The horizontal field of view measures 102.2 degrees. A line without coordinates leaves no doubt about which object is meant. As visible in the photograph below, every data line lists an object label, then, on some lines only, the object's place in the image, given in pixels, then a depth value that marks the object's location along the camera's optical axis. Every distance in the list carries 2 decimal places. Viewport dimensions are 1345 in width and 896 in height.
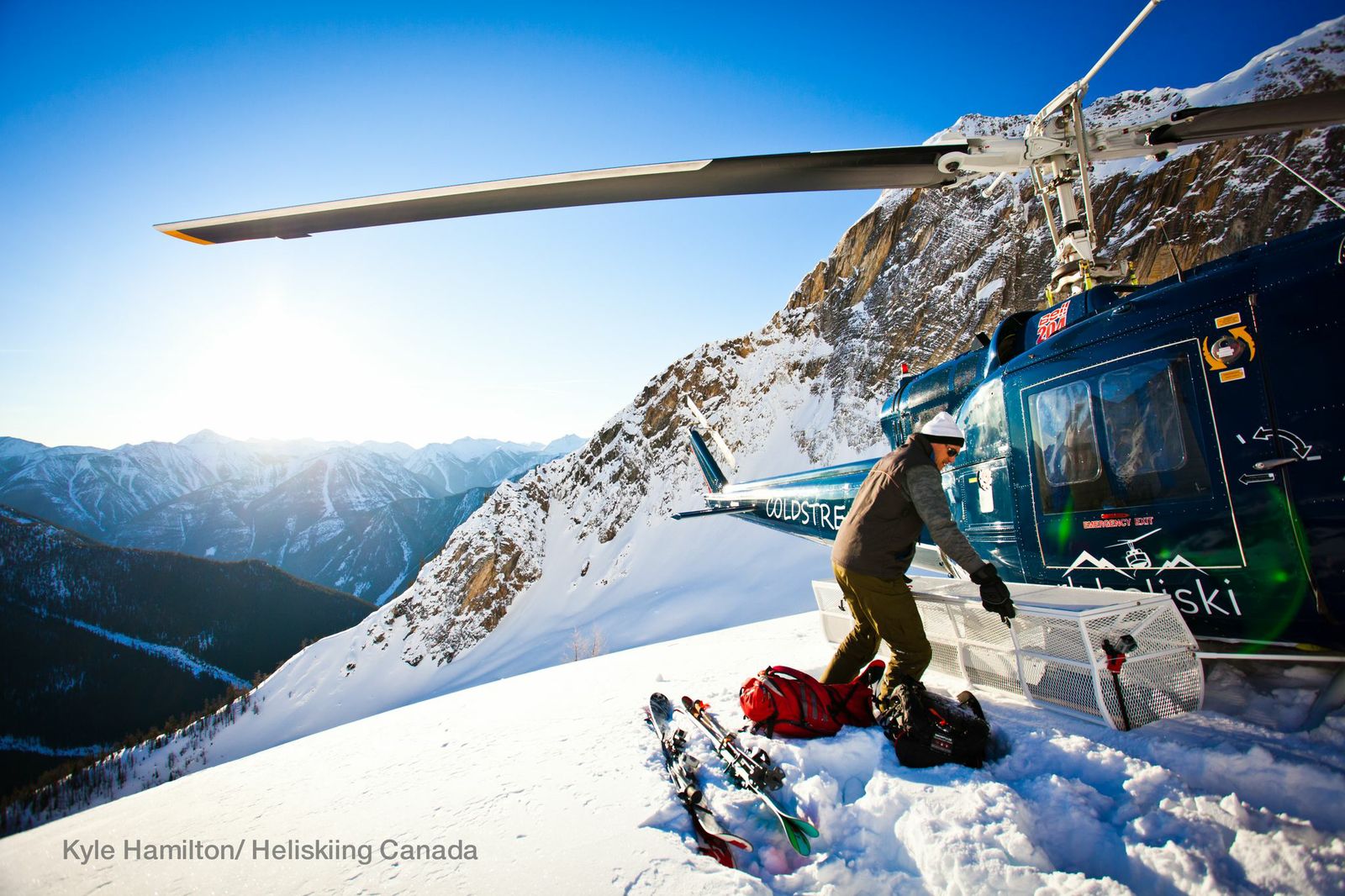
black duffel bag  2.94
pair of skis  2.50
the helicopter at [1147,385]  2.89
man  3.48
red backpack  3.45
